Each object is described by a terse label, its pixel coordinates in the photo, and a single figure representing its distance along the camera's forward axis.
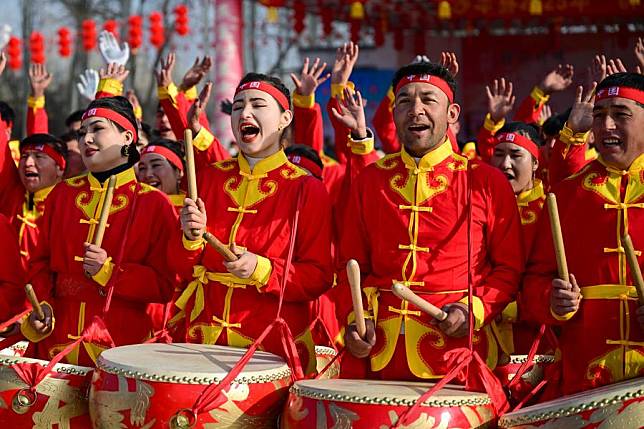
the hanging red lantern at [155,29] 31.42
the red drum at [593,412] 5.48
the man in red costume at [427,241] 6.79
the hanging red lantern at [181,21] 30.23
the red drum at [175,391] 6.36
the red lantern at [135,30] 28.56
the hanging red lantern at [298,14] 24.36
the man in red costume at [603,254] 6.56
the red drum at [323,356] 8.00
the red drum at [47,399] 6.99
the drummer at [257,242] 7.46
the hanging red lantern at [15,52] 30.58
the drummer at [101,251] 7.96
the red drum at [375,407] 5.91
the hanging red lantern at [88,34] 30.78
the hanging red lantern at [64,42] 31.33
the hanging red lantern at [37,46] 24.08
